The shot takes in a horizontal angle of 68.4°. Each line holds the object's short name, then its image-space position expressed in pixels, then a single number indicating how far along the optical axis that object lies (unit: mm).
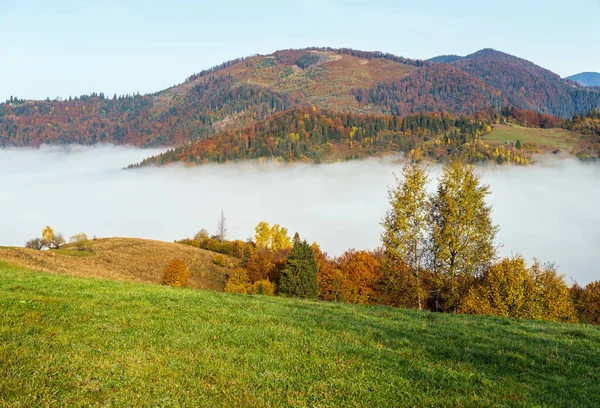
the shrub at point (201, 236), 161625
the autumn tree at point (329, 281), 95225
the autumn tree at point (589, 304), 88612
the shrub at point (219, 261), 128000
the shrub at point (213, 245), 149000
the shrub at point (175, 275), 90688
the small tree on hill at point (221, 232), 163075
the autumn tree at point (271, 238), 166625
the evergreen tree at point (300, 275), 77000
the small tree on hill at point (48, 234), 151975
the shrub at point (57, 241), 143062
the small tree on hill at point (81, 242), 115775
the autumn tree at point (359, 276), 94750
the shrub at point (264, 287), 81294
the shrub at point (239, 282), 92438
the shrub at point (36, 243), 129750
